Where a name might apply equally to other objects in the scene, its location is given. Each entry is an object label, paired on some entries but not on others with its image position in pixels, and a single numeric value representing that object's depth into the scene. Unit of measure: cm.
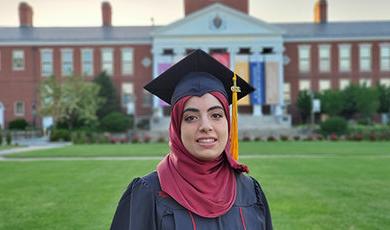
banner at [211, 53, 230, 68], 4422
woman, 247
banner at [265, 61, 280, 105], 4588
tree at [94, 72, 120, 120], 4422
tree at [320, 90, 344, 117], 4147
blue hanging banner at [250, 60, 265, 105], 4547
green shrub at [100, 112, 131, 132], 3922
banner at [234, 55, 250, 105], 4509
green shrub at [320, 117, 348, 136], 3531
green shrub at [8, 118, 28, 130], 4562
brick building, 4803
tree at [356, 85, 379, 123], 4116
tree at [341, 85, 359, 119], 4206
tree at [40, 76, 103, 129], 3906
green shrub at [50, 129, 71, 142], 3381
